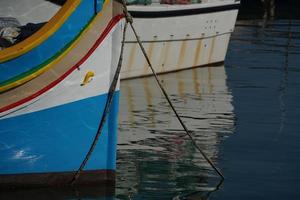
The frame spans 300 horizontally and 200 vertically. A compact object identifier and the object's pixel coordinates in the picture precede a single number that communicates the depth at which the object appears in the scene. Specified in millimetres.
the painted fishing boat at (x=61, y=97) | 11642
